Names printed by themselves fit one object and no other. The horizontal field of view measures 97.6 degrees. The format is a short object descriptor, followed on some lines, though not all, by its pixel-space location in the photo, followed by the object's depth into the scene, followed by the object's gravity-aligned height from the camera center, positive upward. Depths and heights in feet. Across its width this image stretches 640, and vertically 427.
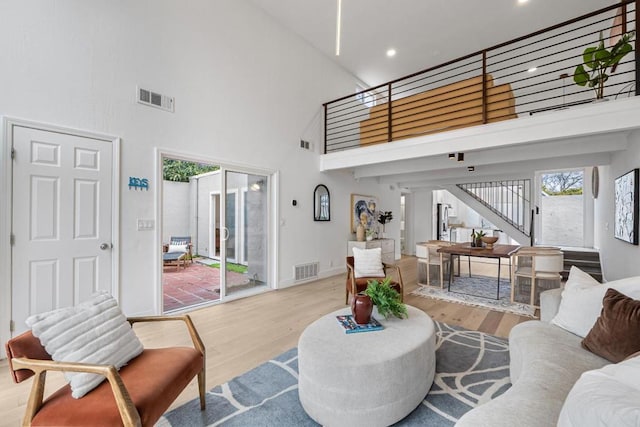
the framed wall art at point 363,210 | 23.16 +0.42
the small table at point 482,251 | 14.57 -1.94
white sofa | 3.95 -2.87
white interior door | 8.91 -0.22
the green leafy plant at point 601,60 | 10.19 +6.01
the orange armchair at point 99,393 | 4.09 -2.93
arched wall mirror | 19.66 +0.79
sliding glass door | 16.69 -1.19
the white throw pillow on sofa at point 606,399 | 2.50 -1.84
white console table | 22.00 -2.49
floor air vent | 18.17 -3.77
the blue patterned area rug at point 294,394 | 6.03 -4.42
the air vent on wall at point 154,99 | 11.53 +4.88
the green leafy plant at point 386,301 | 7.80 -2.40
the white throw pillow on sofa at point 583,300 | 6.50 -2.09
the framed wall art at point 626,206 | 11.15 +0.43
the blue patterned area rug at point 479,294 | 13.44 -4.41
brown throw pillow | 5.40 -2.30
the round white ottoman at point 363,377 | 5.57 -3.36
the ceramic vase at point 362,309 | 7.51 -2.55
